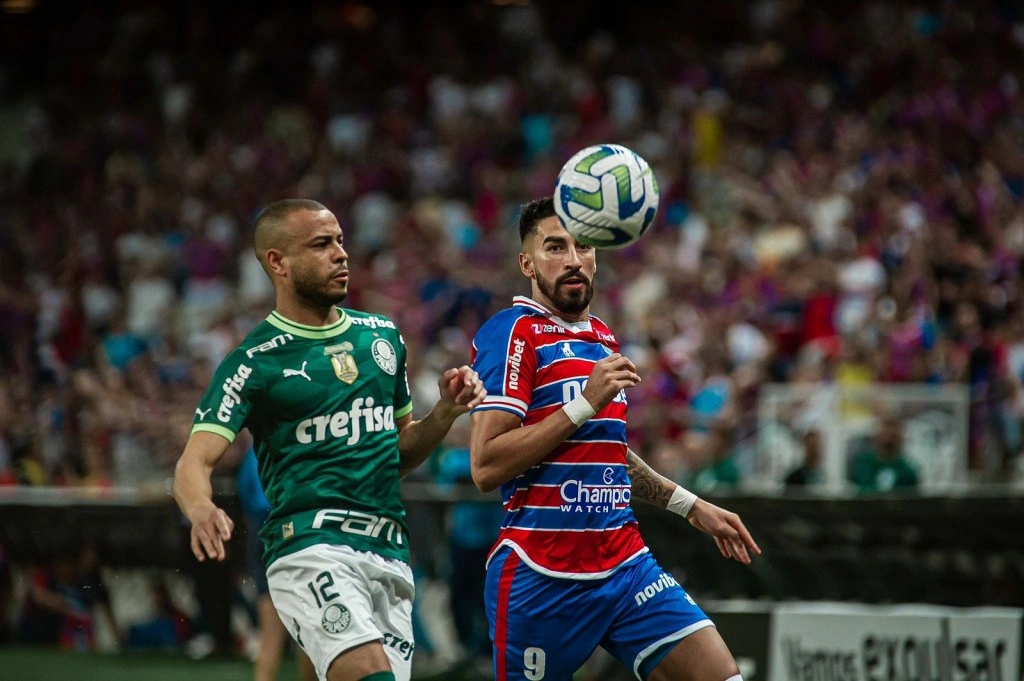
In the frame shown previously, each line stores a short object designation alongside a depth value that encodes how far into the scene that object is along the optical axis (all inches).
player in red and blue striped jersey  452.4
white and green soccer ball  468.4
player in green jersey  446.0
